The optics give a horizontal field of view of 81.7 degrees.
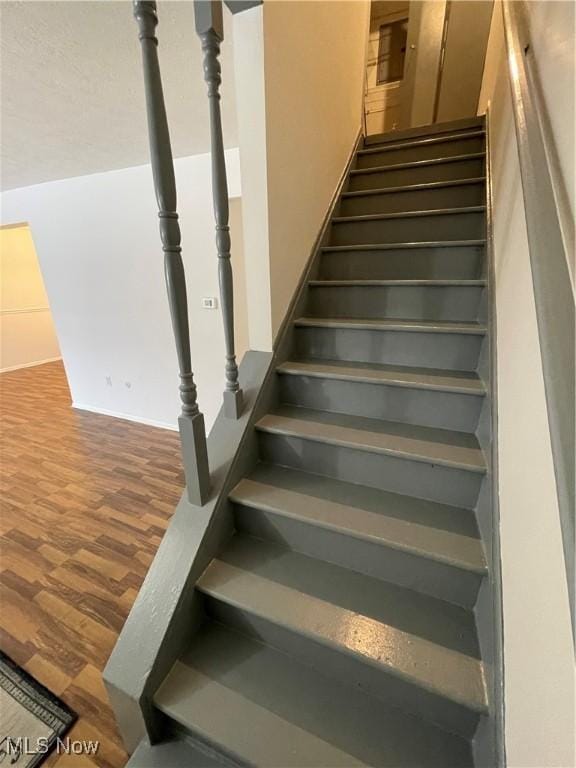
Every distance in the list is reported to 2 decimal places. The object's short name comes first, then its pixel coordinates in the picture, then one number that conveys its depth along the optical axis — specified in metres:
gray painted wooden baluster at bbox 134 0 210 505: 0.79
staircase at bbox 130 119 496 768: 0.83
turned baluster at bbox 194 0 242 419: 0.92
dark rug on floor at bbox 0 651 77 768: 1.08
